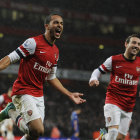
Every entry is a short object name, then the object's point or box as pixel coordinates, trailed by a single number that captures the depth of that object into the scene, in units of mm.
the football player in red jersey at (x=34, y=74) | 9187
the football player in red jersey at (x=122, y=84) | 11969
